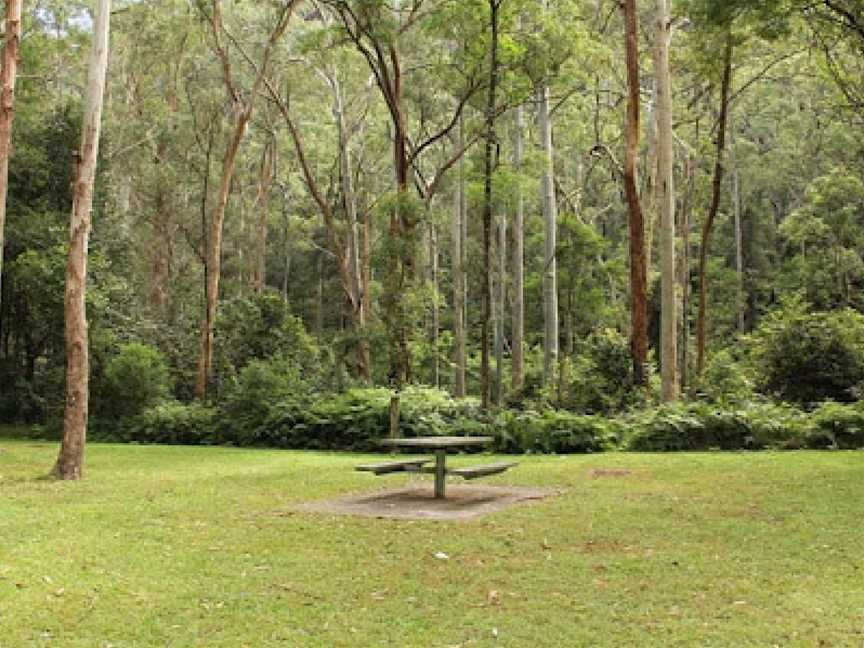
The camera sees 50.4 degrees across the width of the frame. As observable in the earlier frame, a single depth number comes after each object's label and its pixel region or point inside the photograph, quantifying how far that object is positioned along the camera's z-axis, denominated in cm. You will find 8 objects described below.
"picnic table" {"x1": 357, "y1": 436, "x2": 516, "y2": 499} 961
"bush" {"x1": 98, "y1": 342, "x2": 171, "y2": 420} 1939
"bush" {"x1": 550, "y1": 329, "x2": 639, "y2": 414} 1822
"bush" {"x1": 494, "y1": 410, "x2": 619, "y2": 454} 1490
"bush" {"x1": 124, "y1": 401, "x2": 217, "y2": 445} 1853
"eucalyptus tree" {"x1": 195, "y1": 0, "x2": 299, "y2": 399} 2152
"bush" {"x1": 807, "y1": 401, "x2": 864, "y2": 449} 1380
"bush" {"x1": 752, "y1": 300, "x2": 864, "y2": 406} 1638
